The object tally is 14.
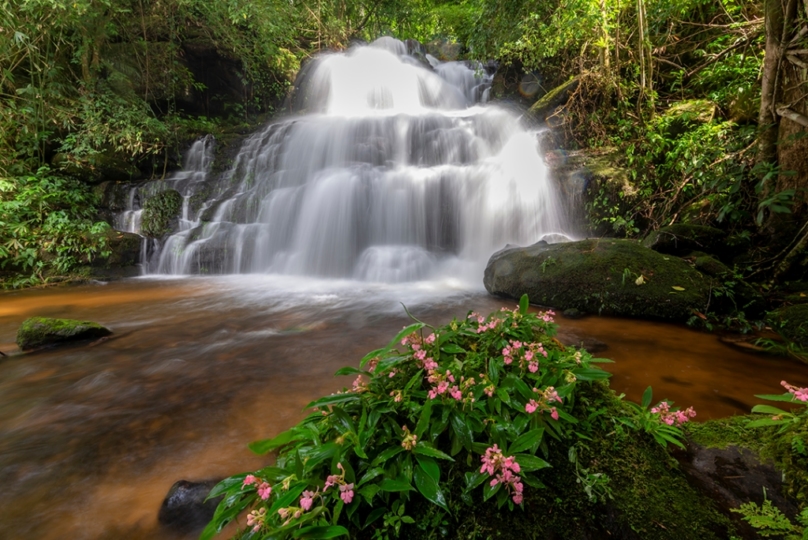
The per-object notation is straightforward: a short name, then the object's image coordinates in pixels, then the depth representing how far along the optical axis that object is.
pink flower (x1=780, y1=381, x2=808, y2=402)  1.30
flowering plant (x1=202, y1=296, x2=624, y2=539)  1.12
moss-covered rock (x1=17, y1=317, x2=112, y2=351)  3.74
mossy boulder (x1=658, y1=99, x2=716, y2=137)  6.07
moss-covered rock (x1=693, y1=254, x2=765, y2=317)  3.79
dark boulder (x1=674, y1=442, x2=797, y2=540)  1.19
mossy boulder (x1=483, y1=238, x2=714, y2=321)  3.98
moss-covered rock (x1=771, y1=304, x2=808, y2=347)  3.18
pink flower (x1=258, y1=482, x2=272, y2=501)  1.12
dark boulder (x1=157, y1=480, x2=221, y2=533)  1.60
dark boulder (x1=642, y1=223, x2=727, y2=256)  4.76
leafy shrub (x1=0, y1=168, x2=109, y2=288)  7.16
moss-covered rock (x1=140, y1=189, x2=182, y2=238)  9.22
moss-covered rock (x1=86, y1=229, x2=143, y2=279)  7.92
